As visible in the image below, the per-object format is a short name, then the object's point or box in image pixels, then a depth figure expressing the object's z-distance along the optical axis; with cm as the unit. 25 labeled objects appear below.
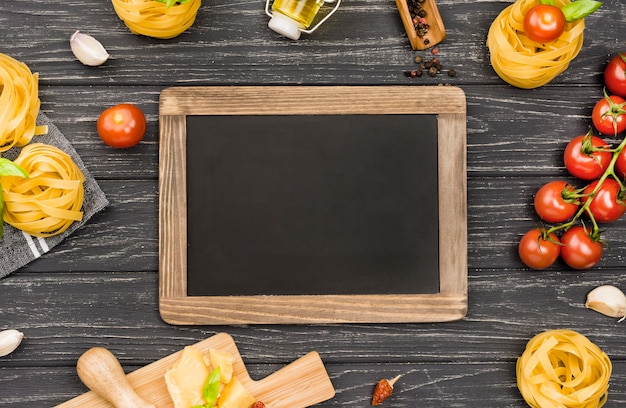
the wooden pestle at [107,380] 87
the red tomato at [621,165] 90
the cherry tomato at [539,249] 89
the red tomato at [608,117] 90
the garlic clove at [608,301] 91
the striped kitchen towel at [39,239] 90
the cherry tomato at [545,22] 87
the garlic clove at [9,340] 89
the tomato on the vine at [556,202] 89
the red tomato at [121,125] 88
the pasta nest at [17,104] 87
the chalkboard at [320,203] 89
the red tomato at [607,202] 89
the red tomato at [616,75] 90
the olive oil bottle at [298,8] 89
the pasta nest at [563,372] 88
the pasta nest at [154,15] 87
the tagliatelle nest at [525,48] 89
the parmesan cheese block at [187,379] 88
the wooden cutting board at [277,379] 89
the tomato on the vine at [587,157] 89
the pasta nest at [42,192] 86
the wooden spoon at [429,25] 90
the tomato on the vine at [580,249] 89
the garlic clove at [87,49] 89
